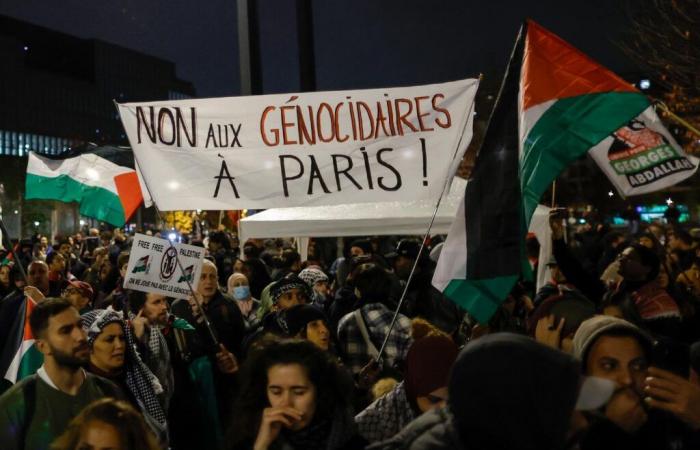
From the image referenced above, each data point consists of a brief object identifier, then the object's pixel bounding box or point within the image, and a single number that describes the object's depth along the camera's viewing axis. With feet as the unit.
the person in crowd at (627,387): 8.69
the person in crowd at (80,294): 26.22
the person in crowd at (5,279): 35.60
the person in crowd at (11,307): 20.81
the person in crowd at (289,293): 21.91
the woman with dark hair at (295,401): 10.02
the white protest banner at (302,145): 19.90
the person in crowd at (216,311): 23.08
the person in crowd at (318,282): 30.61
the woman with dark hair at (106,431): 10.61
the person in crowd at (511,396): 5.90
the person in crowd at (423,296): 25.35
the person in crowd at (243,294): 29.50
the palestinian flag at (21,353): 18.48
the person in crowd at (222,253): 45.50
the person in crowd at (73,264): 50.59
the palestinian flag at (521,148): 15.31
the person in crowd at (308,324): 18.33
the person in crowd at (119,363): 15.92
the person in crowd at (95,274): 40.93
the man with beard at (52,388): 12.78
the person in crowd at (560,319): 14.37
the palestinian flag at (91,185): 30.40
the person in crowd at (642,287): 19.04
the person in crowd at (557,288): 20.09
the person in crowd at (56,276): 36.45
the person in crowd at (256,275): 35.98
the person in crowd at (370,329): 19.06
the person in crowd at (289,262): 36.52
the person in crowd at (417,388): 11.57
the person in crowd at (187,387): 19.76
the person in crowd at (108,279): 36.78
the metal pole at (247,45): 34.91
